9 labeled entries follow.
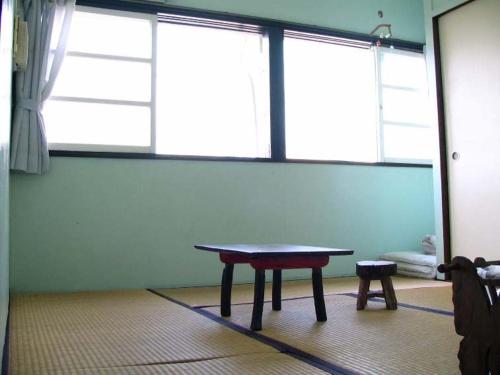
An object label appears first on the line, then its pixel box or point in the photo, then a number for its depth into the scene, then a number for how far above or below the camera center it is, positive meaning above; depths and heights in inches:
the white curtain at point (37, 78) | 135.1 +39.5
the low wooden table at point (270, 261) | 88.8 -8.7
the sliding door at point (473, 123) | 145.4 +28.0
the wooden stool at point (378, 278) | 109.7 -15.0
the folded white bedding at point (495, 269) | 109.9 -12.9
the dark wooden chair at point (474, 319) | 49.9 -11.0
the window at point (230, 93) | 149.6 +42.1
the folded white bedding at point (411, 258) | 166.2 -15.3
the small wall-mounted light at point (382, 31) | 187.3 +70.5
